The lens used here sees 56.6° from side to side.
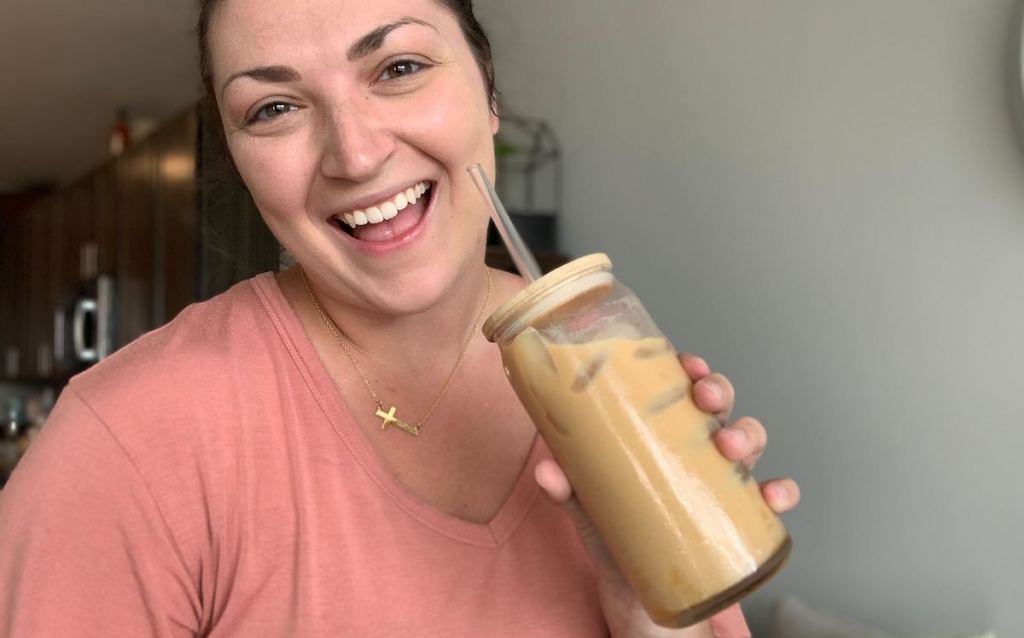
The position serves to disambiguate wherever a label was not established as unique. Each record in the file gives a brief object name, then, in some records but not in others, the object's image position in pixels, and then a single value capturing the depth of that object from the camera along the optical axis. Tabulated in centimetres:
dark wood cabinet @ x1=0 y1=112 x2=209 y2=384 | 345
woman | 73
